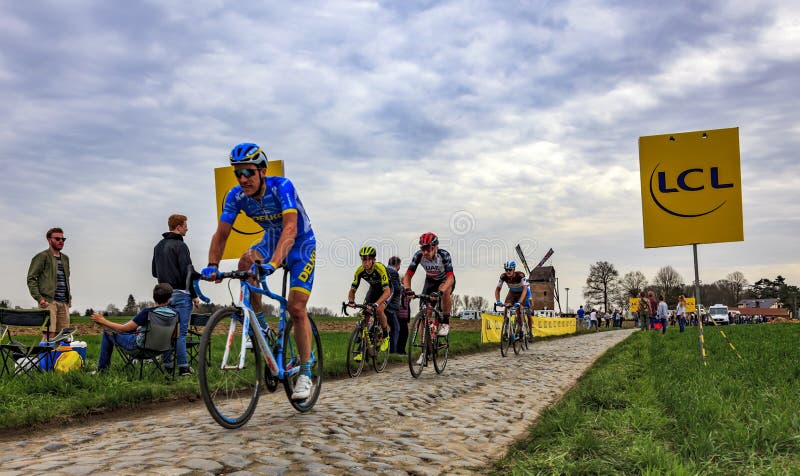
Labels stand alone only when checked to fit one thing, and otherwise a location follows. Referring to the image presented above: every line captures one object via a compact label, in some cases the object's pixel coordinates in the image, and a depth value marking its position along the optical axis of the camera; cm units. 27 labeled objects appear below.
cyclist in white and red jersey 1034
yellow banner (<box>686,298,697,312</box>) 4650
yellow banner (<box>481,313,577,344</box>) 2250
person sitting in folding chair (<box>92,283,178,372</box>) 854
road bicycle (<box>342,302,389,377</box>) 1069
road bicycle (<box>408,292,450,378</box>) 992
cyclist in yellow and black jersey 1112
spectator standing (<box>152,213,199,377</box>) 944
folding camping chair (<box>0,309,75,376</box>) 841
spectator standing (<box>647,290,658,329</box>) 3266
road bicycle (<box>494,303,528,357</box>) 1452
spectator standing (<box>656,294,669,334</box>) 2916
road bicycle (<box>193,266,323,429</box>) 512
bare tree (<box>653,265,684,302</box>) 12194
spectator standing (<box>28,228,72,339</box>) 1012
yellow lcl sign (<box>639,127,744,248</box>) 1158
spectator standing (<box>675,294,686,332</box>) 3125
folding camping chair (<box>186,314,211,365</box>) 1080
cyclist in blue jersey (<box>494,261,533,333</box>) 1490
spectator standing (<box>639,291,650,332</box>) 3512
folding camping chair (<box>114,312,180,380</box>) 852
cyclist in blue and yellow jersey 545
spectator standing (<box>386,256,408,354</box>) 1350
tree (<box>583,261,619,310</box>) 11869
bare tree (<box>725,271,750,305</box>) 15962
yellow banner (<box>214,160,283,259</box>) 1365
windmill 14150
